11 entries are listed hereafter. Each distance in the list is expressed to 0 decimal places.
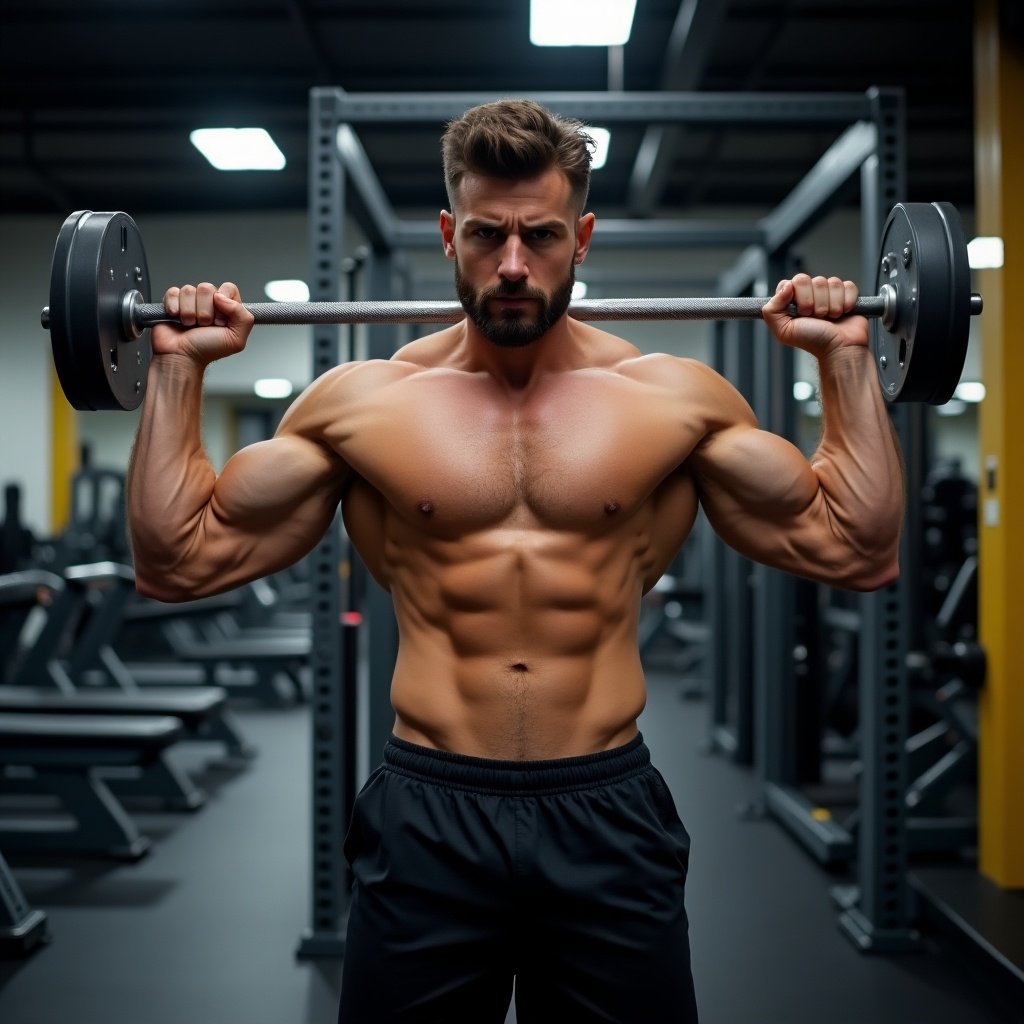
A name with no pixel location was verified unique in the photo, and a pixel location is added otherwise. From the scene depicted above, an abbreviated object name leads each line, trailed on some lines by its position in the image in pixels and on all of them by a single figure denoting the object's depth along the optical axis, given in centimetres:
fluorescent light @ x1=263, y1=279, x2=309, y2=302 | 765
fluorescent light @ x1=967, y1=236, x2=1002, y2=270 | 278
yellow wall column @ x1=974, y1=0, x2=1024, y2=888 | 275
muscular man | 121
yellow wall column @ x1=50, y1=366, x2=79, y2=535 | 844
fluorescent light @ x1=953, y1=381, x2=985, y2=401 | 904
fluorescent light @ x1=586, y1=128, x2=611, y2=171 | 462
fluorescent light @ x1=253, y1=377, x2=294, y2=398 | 860
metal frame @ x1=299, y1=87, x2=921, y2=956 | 238
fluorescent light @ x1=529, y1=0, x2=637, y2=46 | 328
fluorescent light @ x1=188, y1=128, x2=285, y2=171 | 486
